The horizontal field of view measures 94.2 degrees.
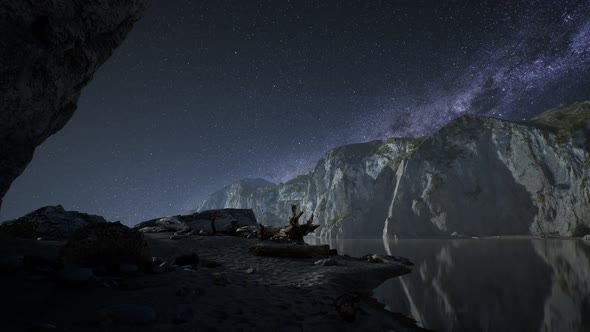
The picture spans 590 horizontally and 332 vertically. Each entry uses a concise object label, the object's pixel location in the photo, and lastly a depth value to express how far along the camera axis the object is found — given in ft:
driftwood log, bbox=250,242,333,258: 41.91
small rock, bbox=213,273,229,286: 21.02
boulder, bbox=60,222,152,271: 20.70
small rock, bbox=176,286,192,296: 17.18
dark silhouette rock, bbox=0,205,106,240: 43.88
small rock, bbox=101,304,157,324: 12.57
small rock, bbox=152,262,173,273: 21.46
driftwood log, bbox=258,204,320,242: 60.18
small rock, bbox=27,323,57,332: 10.21
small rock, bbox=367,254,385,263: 54.04
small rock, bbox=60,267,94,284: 15.62
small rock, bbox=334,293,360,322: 17.16
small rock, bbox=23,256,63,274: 16.26
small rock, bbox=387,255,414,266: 57.94
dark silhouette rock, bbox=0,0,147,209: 19.69
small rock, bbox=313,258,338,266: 38.96
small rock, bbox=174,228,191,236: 58.92
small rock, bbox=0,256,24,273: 15.89
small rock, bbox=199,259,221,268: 29.71
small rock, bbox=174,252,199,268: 28.58
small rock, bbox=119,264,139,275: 19.89
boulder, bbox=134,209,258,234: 73.76
